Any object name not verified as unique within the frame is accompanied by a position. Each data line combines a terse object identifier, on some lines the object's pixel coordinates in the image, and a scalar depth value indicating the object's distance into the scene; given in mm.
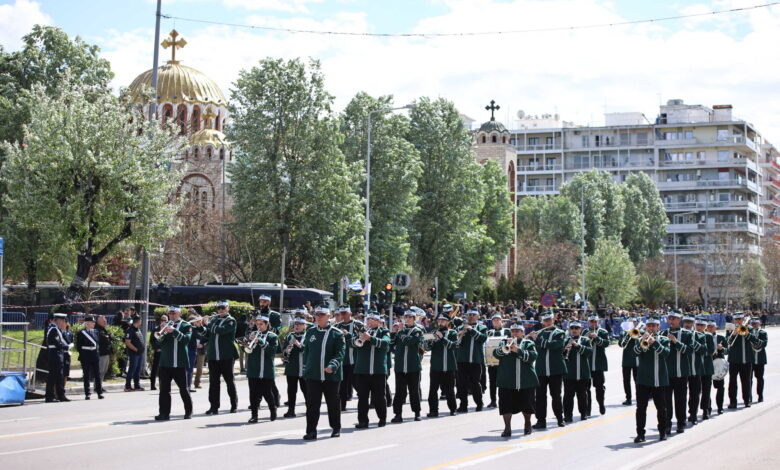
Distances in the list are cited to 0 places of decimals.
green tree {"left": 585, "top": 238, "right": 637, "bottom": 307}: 77500
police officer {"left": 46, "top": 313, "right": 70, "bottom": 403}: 18891
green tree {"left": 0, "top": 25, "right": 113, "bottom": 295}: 42125
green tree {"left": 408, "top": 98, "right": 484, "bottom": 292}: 55719
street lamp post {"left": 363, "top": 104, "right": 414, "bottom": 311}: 43125
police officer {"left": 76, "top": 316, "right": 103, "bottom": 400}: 19609
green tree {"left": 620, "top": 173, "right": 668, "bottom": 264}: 92062
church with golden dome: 72688
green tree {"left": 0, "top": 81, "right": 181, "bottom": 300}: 27797
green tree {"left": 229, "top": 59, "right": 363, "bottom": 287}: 44469
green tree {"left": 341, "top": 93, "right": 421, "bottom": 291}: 49375
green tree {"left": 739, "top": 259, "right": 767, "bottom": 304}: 92500
